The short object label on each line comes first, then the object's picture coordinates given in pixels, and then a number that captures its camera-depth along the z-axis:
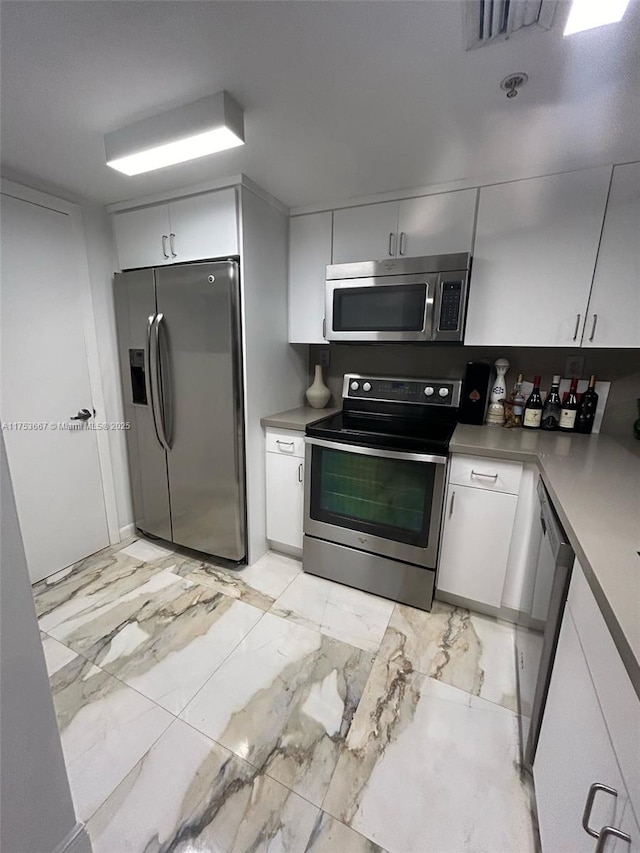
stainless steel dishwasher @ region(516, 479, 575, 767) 0.97
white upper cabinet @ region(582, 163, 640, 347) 1.48
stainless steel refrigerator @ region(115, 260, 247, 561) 1.85
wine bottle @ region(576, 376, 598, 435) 1.83
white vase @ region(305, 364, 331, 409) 2.39
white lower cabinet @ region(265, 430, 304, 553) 2.08
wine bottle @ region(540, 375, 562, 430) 1.89
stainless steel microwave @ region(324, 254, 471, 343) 1.68
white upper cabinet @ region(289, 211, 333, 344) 2.07
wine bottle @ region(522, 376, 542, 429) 1.91
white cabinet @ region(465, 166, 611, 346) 1.56
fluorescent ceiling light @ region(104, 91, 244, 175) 1.18
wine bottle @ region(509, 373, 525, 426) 1.97
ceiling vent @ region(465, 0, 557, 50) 0.83
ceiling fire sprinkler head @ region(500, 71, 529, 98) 1.05
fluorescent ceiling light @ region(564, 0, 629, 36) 0.81
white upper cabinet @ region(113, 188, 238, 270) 1.79
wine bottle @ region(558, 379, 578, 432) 1.85
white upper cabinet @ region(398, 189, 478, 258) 1.75
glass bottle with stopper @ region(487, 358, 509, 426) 1.99
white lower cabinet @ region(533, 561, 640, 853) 0.55
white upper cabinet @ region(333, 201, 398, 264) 1.88
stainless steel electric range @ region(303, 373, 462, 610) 1.72
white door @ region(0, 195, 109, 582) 1.80
